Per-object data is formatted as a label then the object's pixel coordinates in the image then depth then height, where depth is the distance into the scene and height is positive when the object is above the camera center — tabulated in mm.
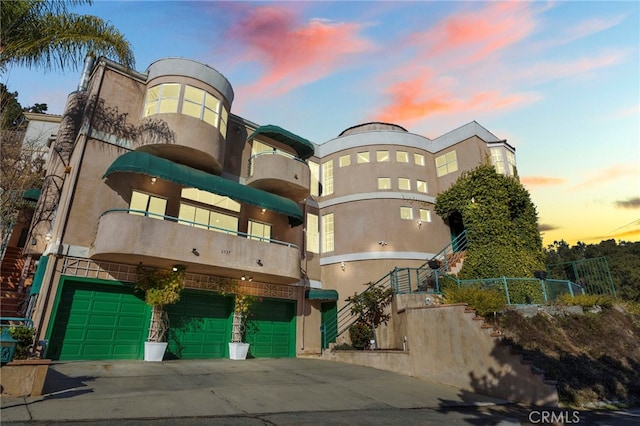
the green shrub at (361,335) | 15102 -437
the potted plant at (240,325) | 14984 -24
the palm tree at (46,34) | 9805 +8732
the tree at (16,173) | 16547 +7748
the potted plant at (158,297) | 13039 +1105
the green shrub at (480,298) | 11016 +882
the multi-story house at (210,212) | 12695 +5566
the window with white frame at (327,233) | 20628 +5545
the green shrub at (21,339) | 6754 -282
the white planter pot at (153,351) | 12930 -985
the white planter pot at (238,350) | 14898 -1092
